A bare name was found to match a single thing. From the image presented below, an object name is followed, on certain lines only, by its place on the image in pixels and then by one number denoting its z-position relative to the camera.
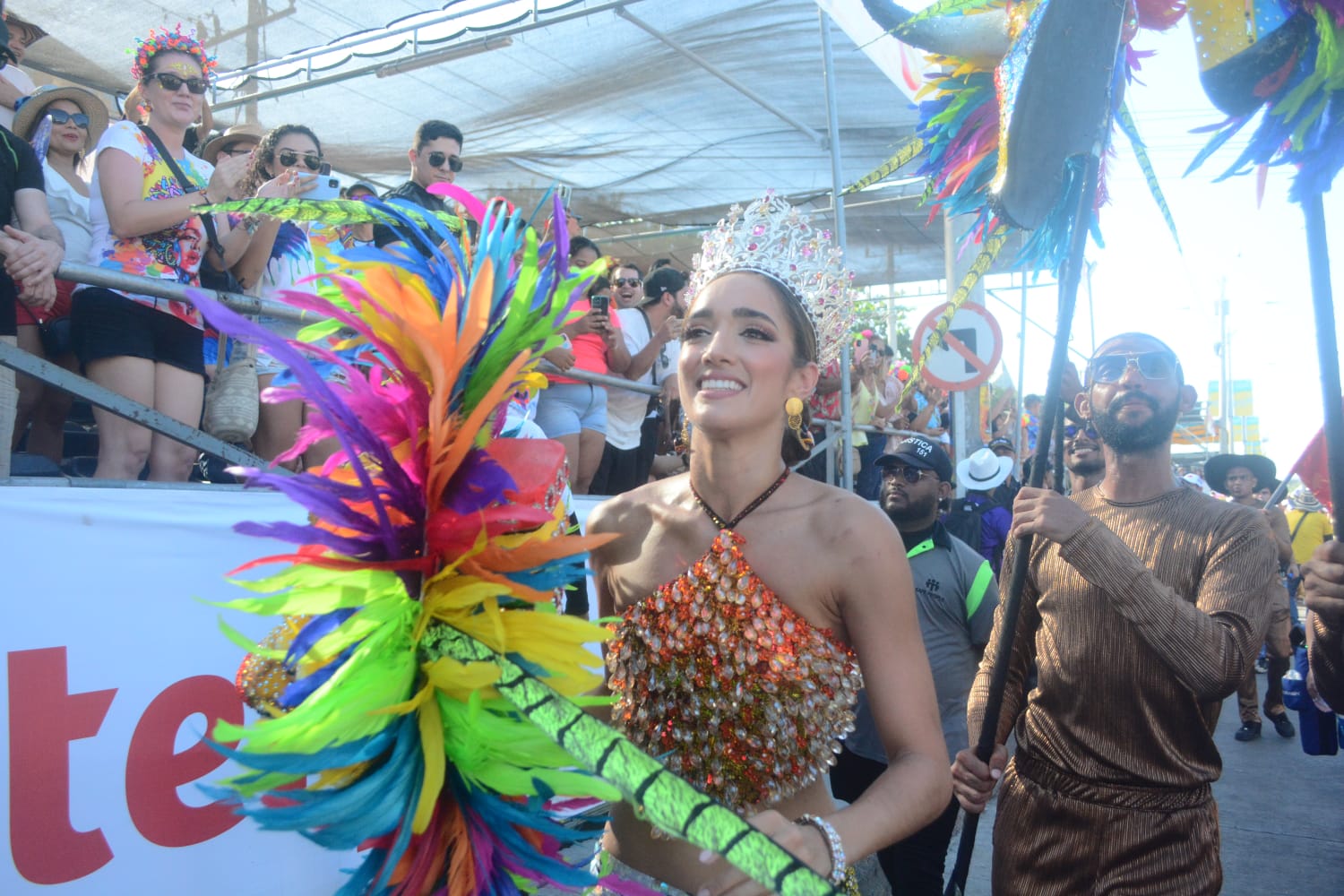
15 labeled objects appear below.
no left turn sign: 6.42
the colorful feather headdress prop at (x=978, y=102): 2.07
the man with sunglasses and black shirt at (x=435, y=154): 4.38
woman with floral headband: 3.35
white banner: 2.58
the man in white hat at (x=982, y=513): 7.56
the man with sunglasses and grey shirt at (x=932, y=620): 3.60
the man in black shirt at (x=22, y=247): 2.96
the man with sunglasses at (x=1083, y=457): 4.82
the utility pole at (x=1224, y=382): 20.03
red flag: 2.50
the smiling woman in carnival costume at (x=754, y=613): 1.89
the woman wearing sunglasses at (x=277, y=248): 3.79
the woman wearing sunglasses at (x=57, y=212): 3.71
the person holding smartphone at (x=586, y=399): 5.21
